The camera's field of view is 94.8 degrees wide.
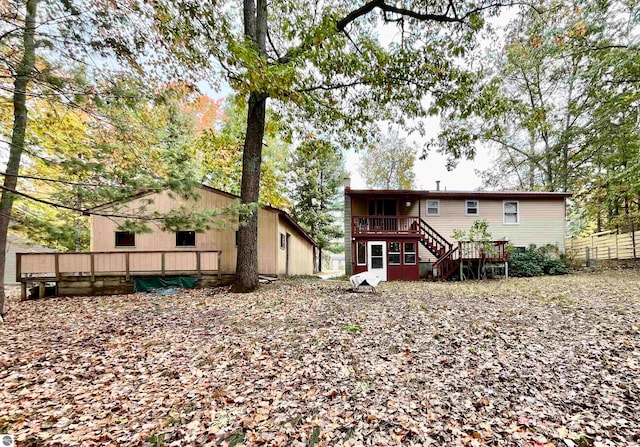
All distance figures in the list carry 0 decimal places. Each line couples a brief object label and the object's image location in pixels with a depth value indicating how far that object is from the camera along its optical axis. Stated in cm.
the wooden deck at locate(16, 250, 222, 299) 965
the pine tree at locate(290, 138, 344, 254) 2455
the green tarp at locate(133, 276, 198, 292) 1006
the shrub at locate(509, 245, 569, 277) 1401
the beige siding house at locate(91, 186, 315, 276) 1226
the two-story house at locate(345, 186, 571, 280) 1395
